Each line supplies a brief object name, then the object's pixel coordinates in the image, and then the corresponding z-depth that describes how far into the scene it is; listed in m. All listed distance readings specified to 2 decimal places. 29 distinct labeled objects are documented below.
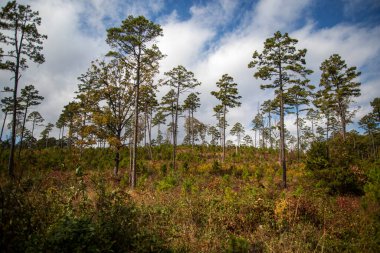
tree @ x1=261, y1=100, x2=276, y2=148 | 21.01
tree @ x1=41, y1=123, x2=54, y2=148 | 60.64
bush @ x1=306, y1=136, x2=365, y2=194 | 12.75
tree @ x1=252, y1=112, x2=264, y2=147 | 55.96
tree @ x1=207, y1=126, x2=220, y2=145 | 56.28
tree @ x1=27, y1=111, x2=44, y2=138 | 48.98
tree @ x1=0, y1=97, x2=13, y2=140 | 33.25
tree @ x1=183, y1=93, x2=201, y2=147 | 31.14
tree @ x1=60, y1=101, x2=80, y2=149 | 17.08
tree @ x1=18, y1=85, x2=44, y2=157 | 31.73
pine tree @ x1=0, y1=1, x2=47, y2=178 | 16.67
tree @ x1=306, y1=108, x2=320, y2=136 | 43.69
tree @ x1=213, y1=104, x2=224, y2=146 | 28.34
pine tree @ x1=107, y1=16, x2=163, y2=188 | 15.61
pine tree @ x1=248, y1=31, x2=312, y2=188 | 18.90
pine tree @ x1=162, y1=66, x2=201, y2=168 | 25.42
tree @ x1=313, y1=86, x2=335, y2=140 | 26.31
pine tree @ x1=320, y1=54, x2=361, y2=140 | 24.77
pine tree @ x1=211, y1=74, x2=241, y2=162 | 27.68
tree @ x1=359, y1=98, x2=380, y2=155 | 40.48
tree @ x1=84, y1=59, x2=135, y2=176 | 18.30
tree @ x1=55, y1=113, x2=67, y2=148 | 52.69
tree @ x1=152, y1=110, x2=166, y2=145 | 42.16
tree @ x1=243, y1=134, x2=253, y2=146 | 62.88
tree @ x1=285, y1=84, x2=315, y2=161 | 19.41
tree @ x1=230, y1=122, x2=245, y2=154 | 57.82
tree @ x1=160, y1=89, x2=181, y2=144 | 28.23
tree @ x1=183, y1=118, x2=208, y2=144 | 41.85
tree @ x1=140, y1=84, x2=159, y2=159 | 17.76
